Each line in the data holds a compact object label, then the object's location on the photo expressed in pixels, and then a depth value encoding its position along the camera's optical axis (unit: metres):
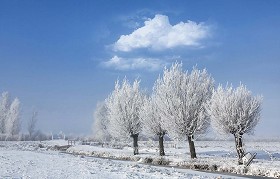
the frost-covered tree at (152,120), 48.97
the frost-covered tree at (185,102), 39.87
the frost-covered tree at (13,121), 106.69
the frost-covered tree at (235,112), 36.66
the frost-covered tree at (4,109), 108.75
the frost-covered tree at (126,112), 53.44
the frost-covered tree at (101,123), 90.19
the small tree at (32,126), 117.01
